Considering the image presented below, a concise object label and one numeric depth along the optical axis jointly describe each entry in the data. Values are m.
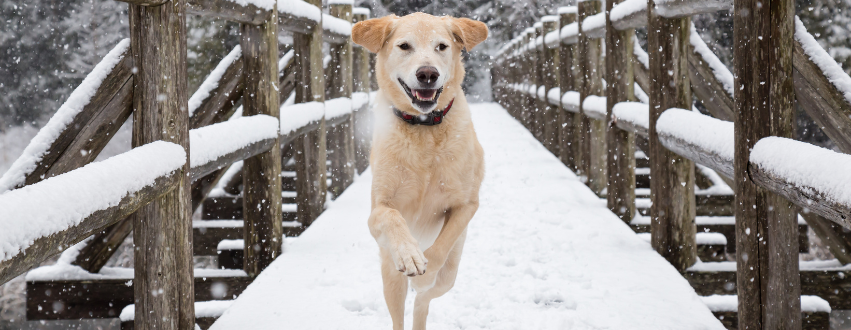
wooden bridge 2.31
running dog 2.91
